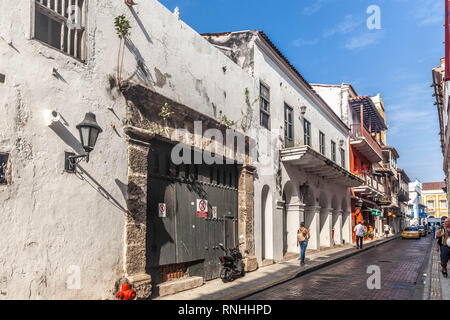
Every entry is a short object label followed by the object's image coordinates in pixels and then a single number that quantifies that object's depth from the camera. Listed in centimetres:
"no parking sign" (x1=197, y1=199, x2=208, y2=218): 970
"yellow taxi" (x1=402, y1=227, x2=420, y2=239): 3291
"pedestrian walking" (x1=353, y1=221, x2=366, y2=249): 1959
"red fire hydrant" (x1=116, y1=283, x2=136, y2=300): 681
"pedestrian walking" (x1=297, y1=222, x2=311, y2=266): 1282
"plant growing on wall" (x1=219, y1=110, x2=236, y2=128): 1084
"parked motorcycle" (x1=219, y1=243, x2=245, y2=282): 974
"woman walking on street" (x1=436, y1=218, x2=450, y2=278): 985
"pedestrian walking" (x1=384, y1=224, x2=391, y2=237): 3814
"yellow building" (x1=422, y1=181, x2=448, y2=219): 8250
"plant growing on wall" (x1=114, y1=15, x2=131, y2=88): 741
